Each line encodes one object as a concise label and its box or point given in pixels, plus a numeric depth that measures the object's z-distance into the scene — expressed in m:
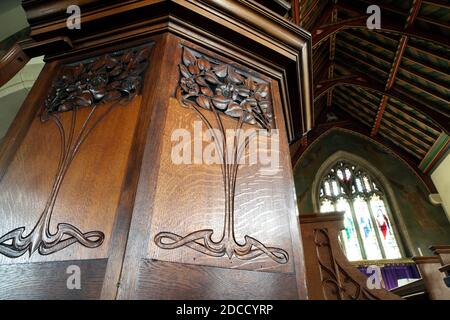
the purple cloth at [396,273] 6.28
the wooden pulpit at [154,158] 0.45
